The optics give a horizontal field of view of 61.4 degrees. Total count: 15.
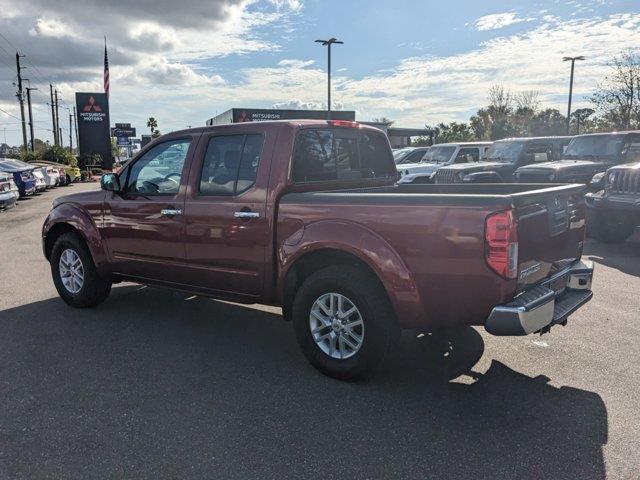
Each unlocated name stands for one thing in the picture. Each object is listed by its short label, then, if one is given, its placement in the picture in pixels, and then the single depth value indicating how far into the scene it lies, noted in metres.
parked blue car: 19.38
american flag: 40.94
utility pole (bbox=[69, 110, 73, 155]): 93.49
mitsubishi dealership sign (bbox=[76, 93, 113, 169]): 42.34
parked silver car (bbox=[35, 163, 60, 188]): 22.98
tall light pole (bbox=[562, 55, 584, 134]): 34.25
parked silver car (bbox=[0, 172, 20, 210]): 15.39
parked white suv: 15.41
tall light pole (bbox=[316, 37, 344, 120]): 32.81
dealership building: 48.34
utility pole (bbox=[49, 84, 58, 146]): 62.18
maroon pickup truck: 3.40
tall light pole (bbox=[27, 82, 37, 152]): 45.16
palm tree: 119.38
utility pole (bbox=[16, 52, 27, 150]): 44.34
